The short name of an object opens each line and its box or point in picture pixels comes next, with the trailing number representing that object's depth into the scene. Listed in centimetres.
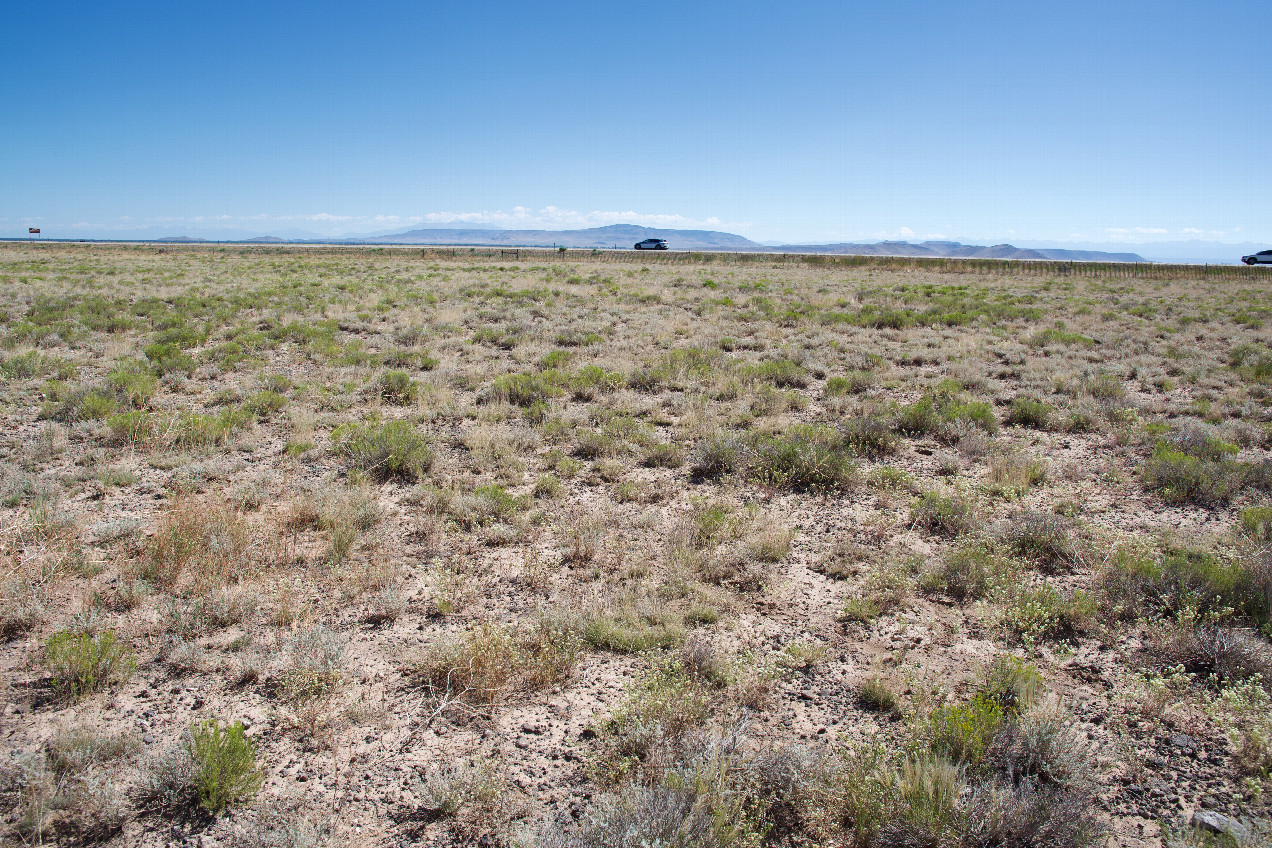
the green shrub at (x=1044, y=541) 568
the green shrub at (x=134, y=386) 980
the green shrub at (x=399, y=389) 1059
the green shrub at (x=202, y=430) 822
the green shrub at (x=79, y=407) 898
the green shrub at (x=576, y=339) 1535
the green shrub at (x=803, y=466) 743
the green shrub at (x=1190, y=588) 469
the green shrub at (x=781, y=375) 1216
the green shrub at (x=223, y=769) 312
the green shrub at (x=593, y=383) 1107
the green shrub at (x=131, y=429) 813
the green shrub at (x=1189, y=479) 698
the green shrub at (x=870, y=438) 862
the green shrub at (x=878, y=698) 398
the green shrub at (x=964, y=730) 338
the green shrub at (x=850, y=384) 1134
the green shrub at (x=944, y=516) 626
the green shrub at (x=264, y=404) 965
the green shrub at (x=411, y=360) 1298
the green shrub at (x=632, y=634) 448
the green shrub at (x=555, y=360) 1294
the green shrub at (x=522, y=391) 1062
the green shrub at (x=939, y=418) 938
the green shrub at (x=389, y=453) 747
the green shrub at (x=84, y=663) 387
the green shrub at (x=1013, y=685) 385
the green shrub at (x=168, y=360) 1175
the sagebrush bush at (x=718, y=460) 775
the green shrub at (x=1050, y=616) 470
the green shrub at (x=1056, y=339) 1574
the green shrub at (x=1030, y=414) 979
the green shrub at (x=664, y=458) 811
